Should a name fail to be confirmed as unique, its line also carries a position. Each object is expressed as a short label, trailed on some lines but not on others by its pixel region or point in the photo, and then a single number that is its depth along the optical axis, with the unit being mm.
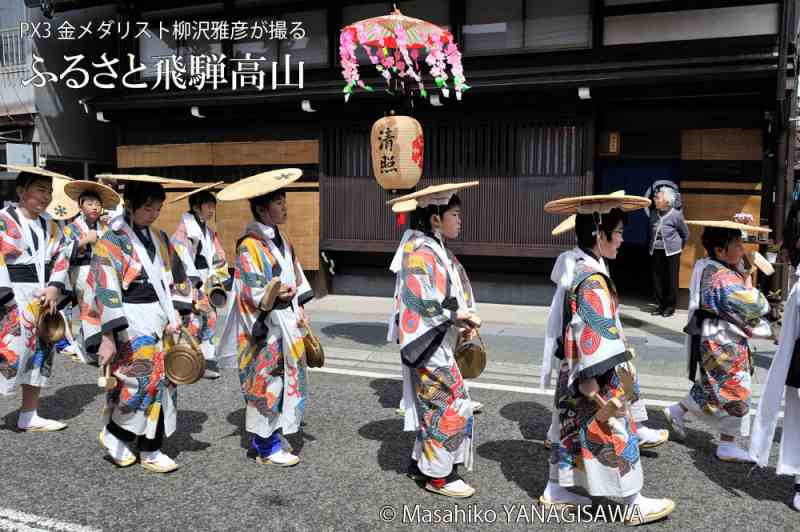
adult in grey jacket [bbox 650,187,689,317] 9898
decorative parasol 7848
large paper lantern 8250
